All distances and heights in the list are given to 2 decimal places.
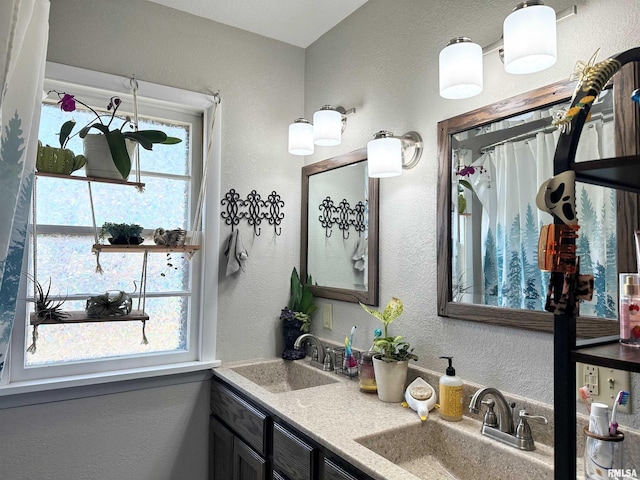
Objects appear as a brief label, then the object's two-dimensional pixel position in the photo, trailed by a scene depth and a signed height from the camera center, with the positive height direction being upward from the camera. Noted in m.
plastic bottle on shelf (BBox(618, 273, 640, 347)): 0.84 -0.09
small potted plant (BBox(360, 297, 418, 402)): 1.64 -0.38
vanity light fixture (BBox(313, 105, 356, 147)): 2.02 +0.60
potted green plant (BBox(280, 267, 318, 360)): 2.29 -0.29
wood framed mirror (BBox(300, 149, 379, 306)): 1.97 +0.15
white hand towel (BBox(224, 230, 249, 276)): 2.20 +0.02
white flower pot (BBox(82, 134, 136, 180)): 1.81 +0.41
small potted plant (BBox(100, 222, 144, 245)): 1.89 +0.10
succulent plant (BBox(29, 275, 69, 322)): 1.75 -0.20
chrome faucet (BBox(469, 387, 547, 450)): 1.27 -0.48
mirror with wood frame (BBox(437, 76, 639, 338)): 1.17 +0.13
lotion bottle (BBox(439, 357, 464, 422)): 1.47 -0.46
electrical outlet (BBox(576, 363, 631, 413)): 1.12 -0.31
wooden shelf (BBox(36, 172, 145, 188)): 1.74 +0.31
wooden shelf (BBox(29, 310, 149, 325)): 1.73 -0.25
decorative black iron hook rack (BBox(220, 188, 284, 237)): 2.25 +0.25
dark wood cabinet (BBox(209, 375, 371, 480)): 1.36 -0.67
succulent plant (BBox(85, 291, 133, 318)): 1.83 -0.20
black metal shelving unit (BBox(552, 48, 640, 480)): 0.74 -0.16
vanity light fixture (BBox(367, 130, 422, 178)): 1.72 +0.41
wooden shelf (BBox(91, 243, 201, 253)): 1.84 +0.04
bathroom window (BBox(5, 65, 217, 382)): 1.90 -0.01
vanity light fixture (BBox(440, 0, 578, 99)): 1.21 +0.61
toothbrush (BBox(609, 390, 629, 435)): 0.90 -0.31
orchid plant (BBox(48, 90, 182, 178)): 1.79 +0.49
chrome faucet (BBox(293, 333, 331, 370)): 2.11 -0.46
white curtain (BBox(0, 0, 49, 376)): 0.73 +0.28
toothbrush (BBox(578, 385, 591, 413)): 1.11 -0.34
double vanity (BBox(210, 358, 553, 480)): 1.24 -0.56
